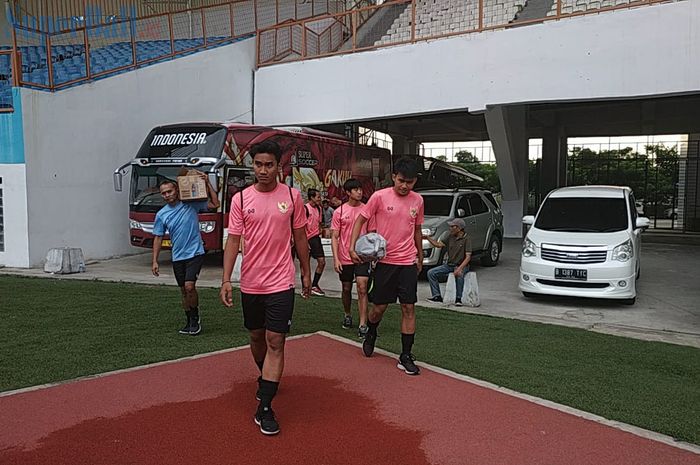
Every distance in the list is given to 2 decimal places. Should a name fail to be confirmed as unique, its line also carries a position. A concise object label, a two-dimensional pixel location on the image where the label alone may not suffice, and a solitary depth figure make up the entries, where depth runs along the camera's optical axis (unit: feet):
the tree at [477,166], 135.95
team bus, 41.55
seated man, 30.45
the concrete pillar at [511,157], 53.16
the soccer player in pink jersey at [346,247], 23.09
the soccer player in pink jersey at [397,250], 18.60
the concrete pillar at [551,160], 85.30
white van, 30.99
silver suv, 39.42
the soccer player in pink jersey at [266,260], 14.02
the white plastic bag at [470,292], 31.14
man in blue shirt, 22.20
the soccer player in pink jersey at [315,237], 33.03
